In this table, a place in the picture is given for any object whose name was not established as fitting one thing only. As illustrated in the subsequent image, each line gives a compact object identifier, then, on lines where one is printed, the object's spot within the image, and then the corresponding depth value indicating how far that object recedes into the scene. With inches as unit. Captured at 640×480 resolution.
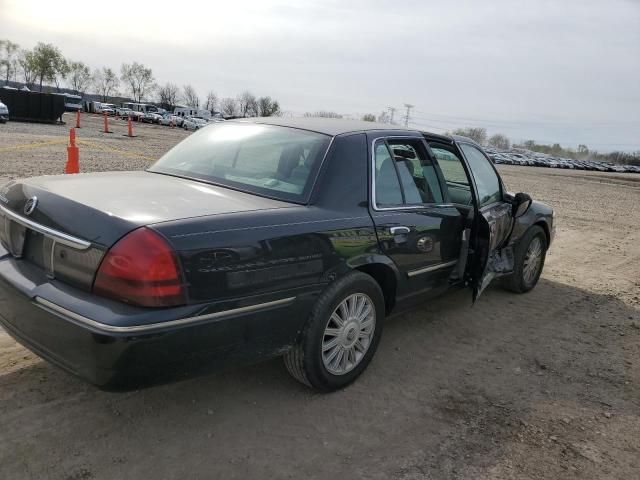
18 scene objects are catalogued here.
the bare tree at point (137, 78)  3998.5
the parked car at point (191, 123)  2074.3
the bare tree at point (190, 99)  4478.3
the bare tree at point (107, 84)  4013.3
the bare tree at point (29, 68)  3225.9
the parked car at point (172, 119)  2165.4
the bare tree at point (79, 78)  3764.3
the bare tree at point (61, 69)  3314.5
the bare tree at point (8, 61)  3528.5
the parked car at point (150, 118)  2225.6
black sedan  97.8
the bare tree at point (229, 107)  4264.0
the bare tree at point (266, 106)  3922.7
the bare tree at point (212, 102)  4407.0
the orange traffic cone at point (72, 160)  329.4
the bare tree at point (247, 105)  4141.0
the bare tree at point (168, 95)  4330.7
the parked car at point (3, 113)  983.6
